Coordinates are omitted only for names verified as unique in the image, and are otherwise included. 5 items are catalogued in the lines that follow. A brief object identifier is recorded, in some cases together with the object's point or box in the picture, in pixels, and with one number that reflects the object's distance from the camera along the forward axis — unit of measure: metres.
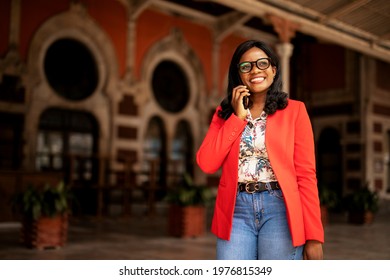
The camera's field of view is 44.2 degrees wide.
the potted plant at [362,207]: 10.80
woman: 1.83
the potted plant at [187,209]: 7.63
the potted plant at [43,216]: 6.09
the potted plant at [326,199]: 9.88
